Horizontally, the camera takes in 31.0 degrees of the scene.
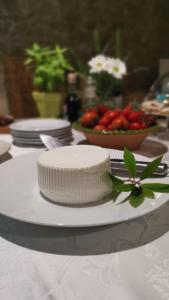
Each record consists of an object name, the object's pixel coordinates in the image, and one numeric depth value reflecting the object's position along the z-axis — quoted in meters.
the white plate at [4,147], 0.80
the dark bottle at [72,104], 1.37
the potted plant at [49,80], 1.37
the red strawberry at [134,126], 0.89
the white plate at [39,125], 1.04
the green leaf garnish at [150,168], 0.52
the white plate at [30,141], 1.03
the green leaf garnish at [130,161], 0.55
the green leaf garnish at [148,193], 0.50
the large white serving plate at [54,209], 0.45
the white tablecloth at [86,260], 0.37
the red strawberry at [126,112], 0.93
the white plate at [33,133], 1.02
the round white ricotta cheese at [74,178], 0.50
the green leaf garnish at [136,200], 0.48
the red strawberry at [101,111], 0.98
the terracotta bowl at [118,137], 0.86
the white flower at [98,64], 1.33
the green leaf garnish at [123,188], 0.51
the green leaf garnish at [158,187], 0.50
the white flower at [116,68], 1.32
